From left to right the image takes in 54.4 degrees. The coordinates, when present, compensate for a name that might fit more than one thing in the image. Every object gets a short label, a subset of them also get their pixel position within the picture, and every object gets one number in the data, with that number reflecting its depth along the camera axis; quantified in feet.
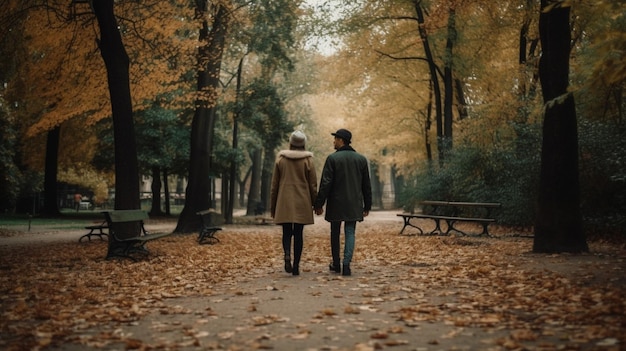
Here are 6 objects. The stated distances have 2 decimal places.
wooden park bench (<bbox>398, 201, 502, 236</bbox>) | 54.95
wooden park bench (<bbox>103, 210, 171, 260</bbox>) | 39.29
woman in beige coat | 30.40
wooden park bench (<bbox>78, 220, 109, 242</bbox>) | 54.87
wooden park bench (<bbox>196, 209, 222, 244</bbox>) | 54.34
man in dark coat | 30.37
